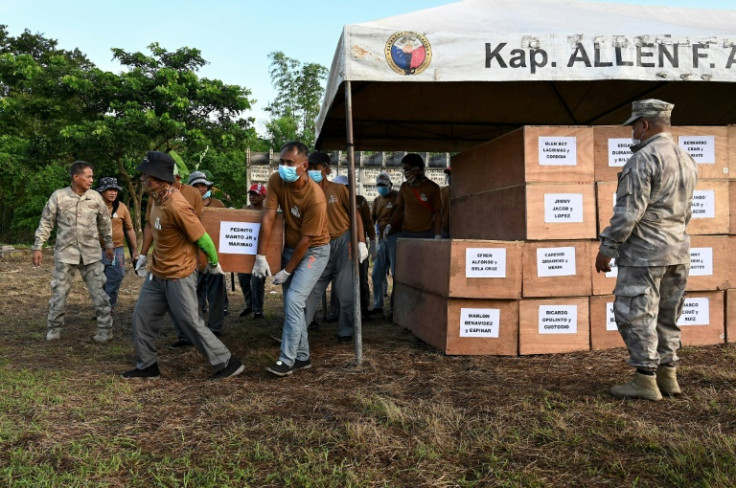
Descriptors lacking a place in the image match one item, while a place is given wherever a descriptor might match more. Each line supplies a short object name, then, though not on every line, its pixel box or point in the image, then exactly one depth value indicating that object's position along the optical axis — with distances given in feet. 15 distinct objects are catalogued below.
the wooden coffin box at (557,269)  16.30
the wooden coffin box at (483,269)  16.16
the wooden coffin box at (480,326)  16.42
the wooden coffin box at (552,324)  16.44
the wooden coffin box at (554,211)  16.26
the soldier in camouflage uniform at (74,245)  20.01
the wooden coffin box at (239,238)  15.84
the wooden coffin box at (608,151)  16.56
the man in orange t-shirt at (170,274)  13.97
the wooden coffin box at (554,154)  16.33
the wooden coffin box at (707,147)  16.89
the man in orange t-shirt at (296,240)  15.11
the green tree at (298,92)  109.19
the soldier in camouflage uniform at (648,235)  11.79
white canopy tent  14.49
